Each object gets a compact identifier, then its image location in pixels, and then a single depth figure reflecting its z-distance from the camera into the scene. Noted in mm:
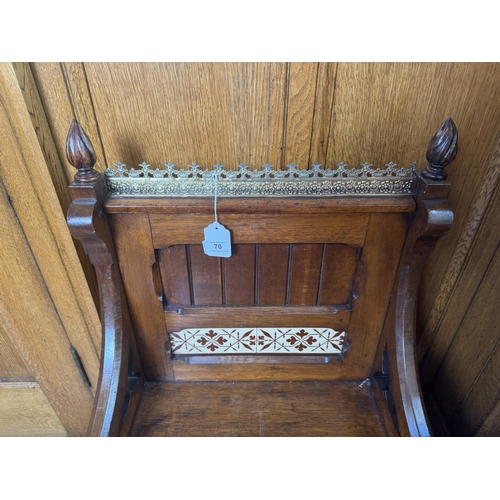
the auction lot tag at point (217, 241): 736
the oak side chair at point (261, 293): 708
